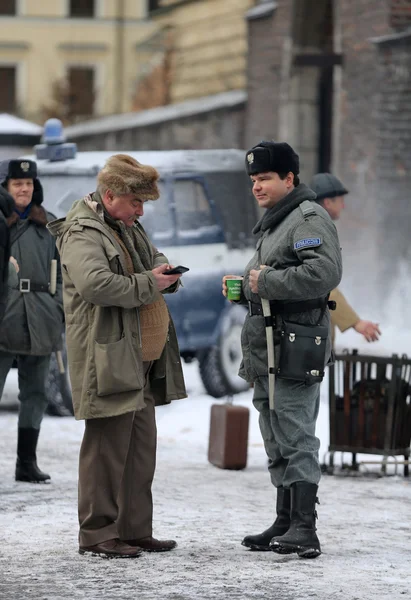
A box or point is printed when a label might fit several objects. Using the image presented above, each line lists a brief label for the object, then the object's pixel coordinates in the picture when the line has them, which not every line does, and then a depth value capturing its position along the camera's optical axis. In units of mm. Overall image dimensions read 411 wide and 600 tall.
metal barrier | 17740
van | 23863
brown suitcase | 18109
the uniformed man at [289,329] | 13024
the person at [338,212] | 17294
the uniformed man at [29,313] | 16417
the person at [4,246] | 12570
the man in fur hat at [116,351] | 12693
